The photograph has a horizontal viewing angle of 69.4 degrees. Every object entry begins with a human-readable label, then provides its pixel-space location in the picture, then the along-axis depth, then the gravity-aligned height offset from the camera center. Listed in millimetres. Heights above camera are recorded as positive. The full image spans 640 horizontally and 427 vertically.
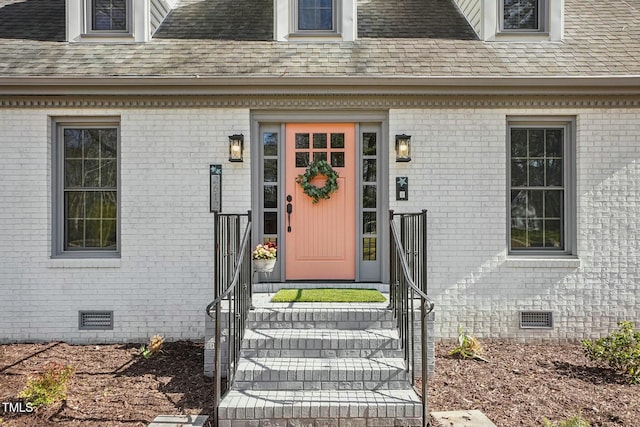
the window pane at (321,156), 6250 +753
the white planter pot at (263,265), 5699 -659
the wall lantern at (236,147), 5871 +822
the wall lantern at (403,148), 5863 +812
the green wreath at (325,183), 6094 +408
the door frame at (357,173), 6117 +520
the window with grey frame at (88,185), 6109 +358
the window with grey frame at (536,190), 6145 +298
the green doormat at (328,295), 5340 -1000
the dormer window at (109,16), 6602 +2807
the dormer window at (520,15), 6660 +2837
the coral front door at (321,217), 6219 -71
